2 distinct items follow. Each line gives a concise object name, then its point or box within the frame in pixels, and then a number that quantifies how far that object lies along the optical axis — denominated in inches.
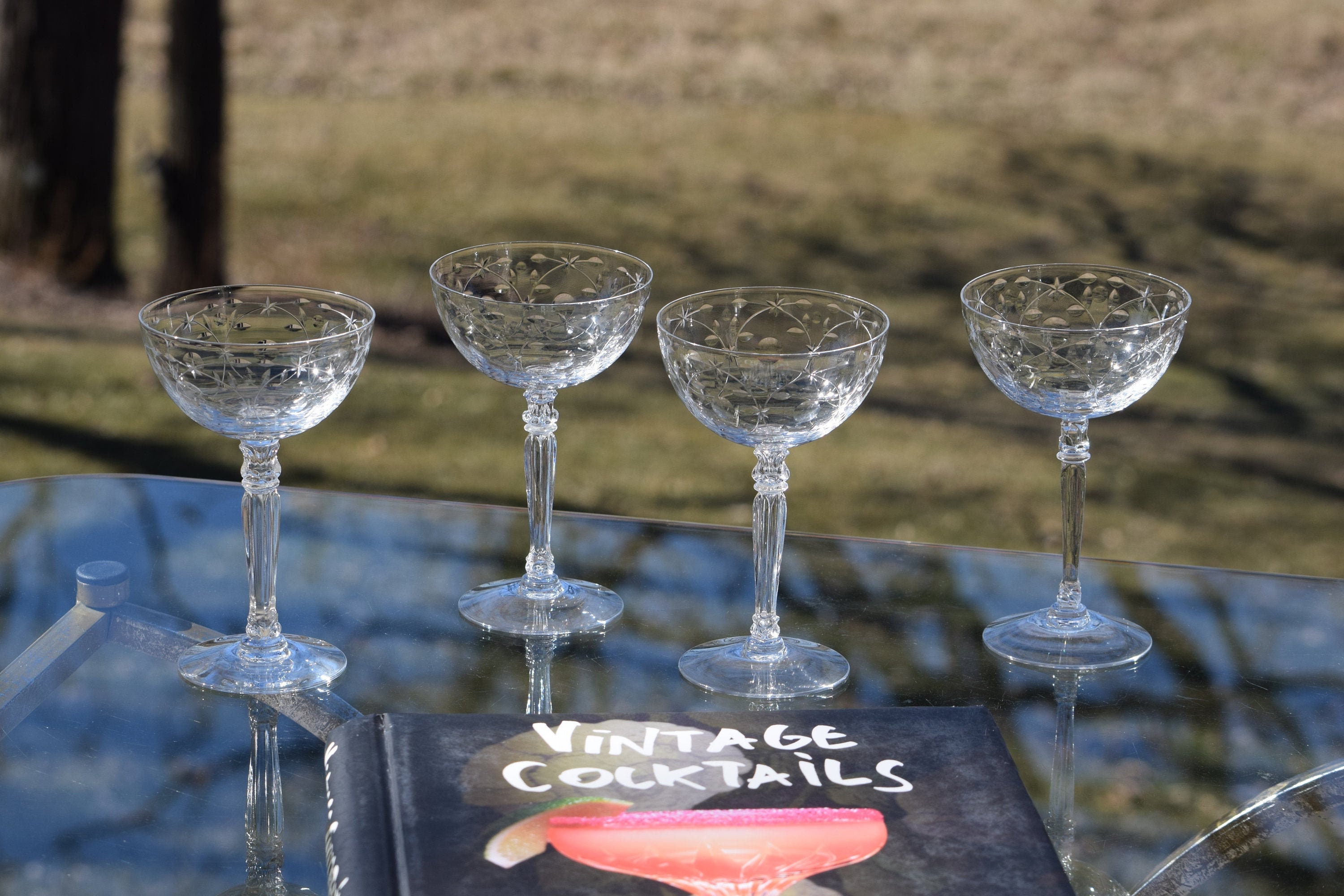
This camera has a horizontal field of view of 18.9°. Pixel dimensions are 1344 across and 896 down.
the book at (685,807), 55.3
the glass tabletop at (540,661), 58.3
